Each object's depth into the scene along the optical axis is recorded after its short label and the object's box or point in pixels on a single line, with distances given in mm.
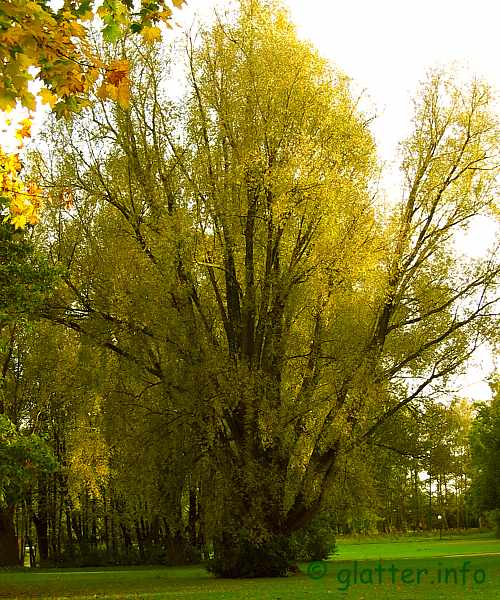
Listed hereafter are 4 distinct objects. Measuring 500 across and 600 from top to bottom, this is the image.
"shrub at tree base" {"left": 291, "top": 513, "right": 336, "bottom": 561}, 31844
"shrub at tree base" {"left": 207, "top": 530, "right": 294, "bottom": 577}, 20359
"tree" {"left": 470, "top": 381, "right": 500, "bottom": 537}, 43312
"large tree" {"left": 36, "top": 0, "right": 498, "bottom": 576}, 19203
